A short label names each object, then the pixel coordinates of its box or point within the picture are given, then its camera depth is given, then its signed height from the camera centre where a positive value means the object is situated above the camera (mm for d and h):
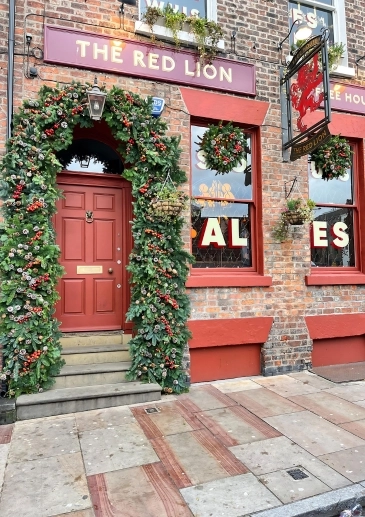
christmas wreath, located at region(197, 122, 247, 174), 5559 +1898
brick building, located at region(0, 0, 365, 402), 4973 +1642
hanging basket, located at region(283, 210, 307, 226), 5480 +818
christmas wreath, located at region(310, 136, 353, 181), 6223 +1910
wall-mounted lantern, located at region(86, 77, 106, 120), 4523 +2089
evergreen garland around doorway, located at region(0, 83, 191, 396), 4320 +348
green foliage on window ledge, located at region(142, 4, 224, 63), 5238 +3496
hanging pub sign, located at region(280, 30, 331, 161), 4996 +2606
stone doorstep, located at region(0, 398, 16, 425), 4000 -1459
